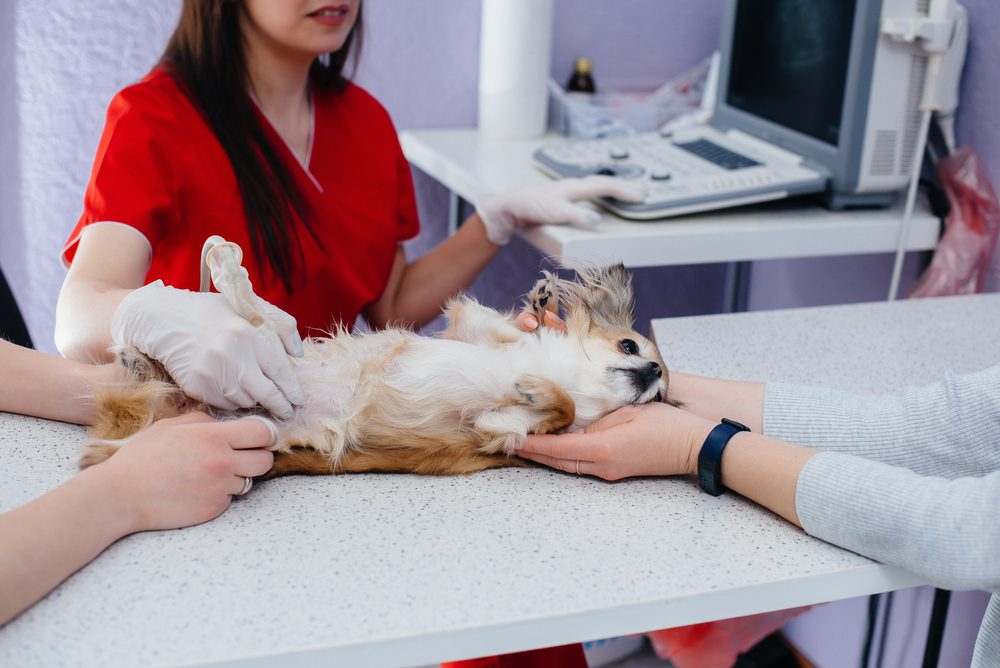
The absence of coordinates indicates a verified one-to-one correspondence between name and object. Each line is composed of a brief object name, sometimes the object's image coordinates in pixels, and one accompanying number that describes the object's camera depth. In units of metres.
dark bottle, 2.40
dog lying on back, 0.94
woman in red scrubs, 0.92
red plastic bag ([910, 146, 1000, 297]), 1.72
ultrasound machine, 1.64
